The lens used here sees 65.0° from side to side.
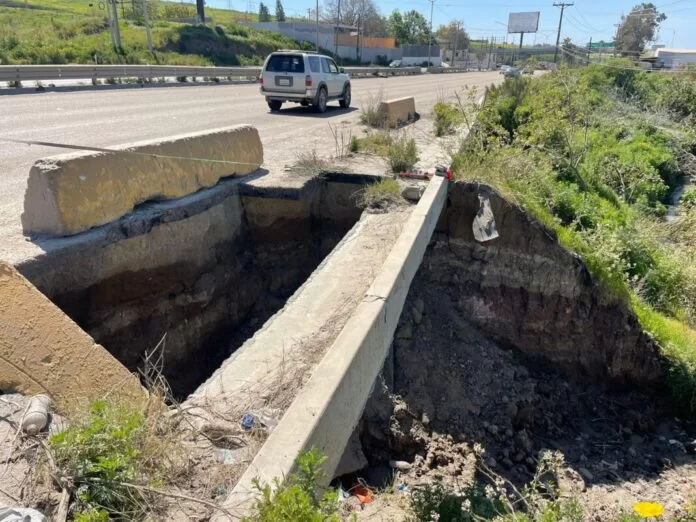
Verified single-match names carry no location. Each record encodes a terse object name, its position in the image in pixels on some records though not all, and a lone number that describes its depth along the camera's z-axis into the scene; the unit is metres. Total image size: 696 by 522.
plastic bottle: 2.93
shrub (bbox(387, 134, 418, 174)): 8.90
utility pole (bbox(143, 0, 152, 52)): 35.22
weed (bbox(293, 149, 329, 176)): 8.50
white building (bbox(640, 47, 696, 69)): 68.44
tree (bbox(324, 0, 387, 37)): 104.50
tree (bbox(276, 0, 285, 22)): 105.06
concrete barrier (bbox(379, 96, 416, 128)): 14.50
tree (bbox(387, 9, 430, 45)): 108.69
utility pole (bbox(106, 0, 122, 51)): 31.42
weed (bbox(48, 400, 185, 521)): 2.48
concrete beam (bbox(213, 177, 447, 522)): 2.71
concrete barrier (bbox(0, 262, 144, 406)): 3.40
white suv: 16.89
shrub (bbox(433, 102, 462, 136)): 13.29
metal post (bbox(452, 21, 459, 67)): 99.62
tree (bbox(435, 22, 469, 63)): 125.63
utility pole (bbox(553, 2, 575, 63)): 67.74
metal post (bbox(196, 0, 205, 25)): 58.03
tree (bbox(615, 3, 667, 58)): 95.31
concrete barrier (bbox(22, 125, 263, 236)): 5.04
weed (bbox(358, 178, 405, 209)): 7.84
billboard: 107.19
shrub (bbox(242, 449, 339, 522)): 2.23
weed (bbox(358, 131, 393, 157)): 10.11
